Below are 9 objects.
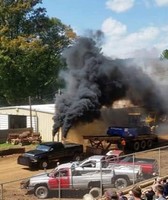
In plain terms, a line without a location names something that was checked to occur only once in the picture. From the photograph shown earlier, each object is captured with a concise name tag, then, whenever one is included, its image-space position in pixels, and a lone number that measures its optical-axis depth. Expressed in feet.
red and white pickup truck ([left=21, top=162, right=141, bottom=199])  61.58
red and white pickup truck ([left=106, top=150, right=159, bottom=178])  66.74
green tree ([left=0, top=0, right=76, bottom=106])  193.25
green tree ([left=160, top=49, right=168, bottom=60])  372.83
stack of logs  135.54
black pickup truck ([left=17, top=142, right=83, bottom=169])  96.99
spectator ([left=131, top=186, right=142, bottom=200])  33.50
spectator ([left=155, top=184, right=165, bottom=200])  35.55
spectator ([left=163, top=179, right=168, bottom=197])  46.33
